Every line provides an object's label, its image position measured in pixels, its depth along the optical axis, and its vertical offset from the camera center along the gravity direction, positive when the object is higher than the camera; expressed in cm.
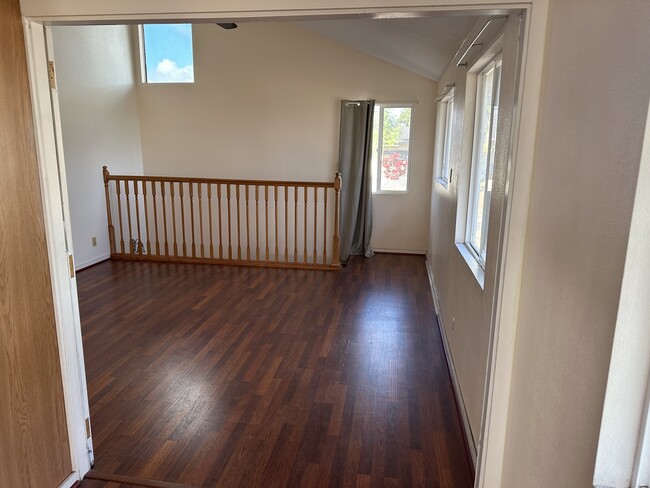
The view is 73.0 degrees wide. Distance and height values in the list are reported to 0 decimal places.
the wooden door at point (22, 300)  153 -56
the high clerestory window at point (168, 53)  620 +132
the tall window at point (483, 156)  248 -3
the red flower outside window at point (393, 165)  611 -20
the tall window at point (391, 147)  596 +5
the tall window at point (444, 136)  476 +17
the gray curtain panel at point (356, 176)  582 -34
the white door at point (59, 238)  165 -37
